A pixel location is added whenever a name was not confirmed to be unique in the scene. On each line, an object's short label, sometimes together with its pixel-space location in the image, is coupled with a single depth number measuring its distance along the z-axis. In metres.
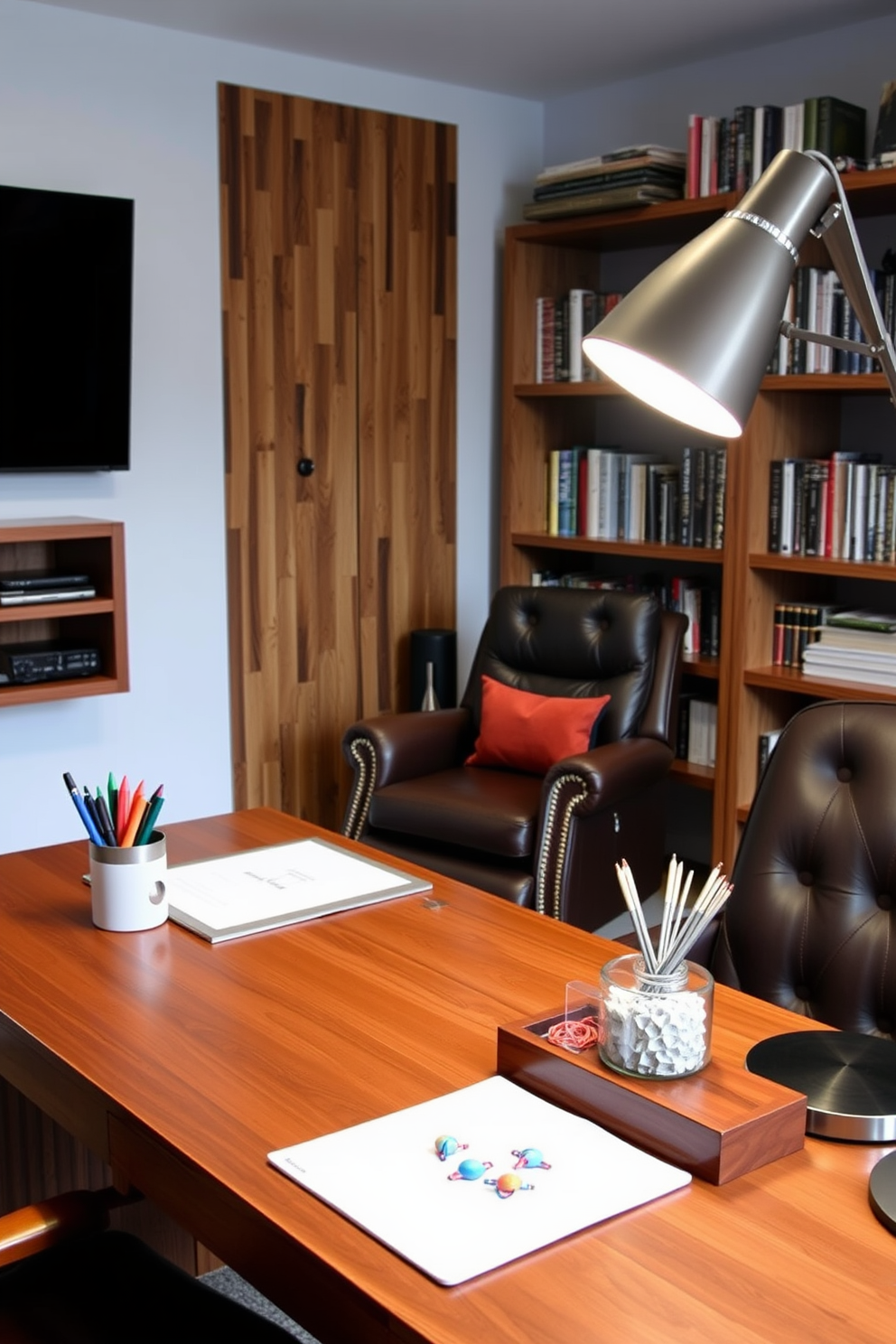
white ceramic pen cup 1.93
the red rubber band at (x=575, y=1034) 1.45
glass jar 1.36
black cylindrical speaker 4.64
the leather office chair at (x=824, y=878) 1.98
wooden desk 1.11
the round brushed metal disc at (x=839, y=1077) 1.37
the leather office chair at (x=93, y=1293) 1.51
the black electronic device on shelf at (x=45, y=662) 3.73
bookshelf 3.96
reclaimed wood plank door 4.28
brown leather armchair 3.50
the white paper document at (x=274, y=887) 1.98
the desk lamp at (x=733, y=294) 1.15
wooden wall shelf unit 3.69
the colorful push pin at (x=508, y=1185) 1.26
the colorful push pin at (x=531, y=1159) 1.30
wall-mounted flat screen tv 3.70
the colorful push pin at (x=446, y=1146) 1.31
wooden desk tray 1.29
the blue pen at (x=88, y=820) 1.96
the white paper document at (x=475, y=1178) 1.19
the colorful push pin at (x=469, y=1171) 1.28
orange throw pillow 3.84
